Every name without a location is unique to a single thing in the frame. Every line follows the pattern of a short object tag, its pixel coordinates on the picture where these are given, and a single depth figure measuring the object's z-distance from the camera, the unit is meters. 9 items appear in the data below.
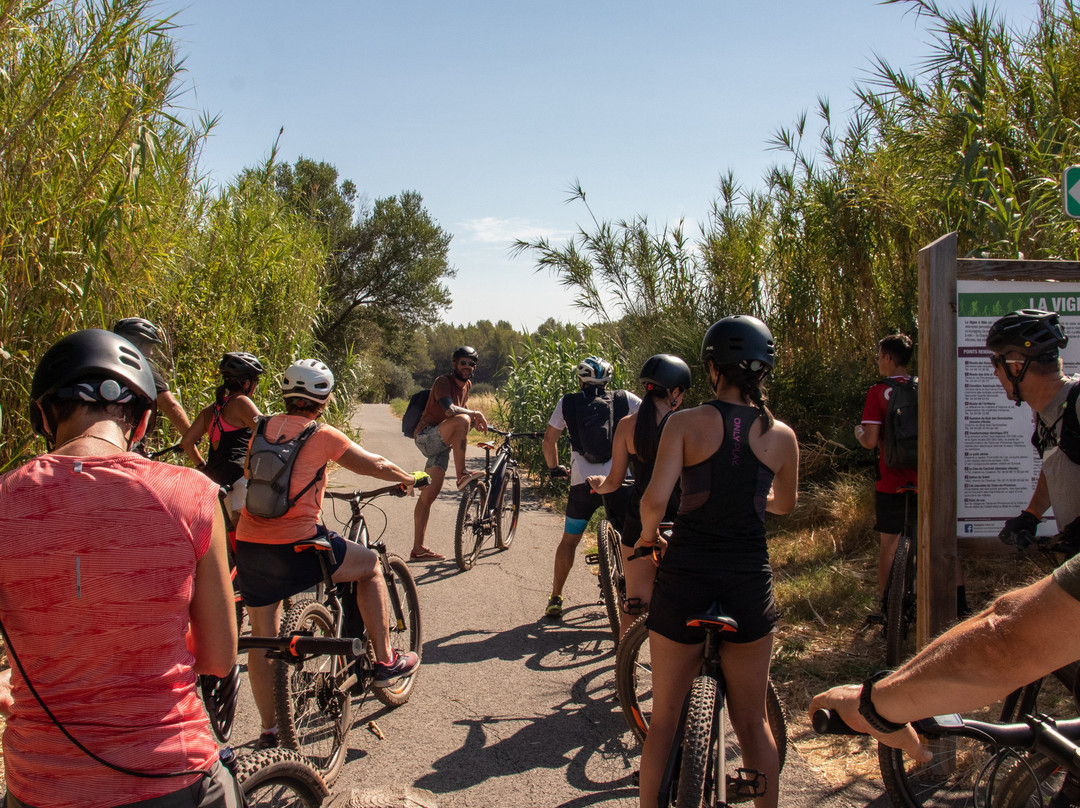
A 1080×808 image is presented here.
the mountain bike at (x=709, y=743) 2.42
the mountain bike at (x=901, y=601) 4.70
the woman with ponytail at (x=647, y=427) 4.10
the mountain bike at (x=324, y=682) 3.46
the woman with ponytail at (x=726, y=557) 2.70
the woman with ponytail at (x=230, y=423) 5.07
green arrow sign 4.29
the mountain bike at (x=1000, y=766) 1.45
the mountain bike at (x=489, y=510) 7.53
